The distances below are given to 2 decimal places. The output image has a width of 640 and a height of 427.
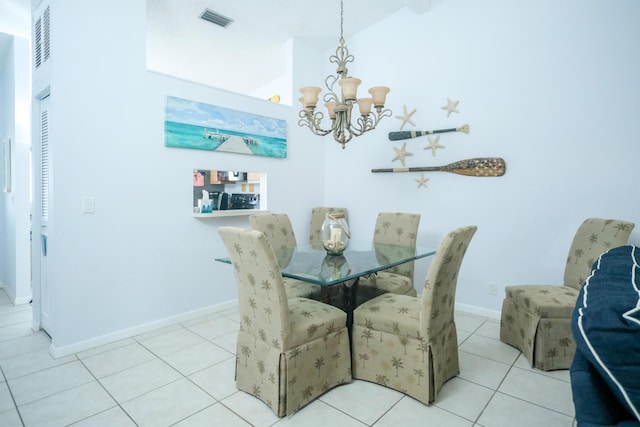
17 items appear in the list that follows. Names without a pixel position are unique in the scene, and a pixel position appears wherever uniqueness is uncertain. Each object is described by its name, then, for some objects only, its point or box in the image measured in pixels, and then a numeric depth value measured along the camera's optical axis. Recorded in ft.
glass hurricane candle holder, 8.00
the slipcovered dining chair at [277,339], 5.56
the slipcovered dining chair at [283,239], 8.51
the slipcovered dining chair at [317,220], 13.46
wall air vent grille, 8.01
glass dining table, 6.23
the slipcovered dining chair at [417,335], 5.97
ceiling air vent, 11.46
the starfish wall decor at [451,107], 10.64
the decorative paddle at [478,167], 9.75
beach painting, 9.82
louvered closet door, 8.63
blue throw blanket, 2.29
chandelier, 7.43
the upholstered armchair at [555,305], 7.14
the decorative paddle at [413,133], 10.47
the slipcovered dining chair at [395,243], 8.91
